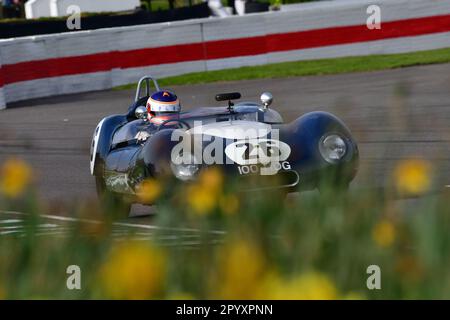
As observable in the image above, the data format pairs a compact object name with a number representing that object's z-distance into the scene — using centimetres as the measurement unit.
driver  2041
